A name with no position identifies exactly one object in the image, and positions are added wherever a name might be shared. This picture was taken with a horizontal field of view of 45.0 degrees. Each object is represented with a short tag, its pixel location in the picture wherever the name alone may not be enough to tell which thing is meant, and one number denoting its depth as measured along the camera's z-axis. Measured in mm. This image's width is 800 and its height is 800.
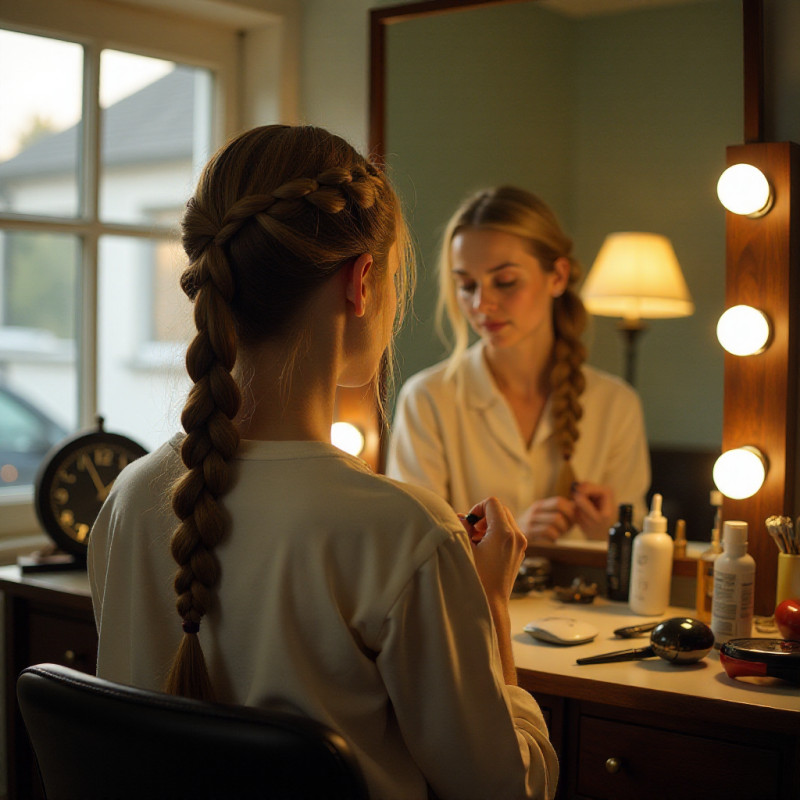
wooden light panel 1512
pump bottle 1545
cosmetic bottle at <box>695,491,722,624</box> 1555
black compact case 1210
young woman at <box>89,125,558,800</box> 786
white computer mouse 1385
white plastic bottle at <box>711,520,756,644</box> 1393
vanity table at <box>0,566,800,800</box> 1156
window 1964
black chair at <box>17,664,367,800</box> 700
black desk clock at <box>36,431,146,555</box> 1764
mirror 1626
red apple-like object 1331
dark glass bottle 1637
